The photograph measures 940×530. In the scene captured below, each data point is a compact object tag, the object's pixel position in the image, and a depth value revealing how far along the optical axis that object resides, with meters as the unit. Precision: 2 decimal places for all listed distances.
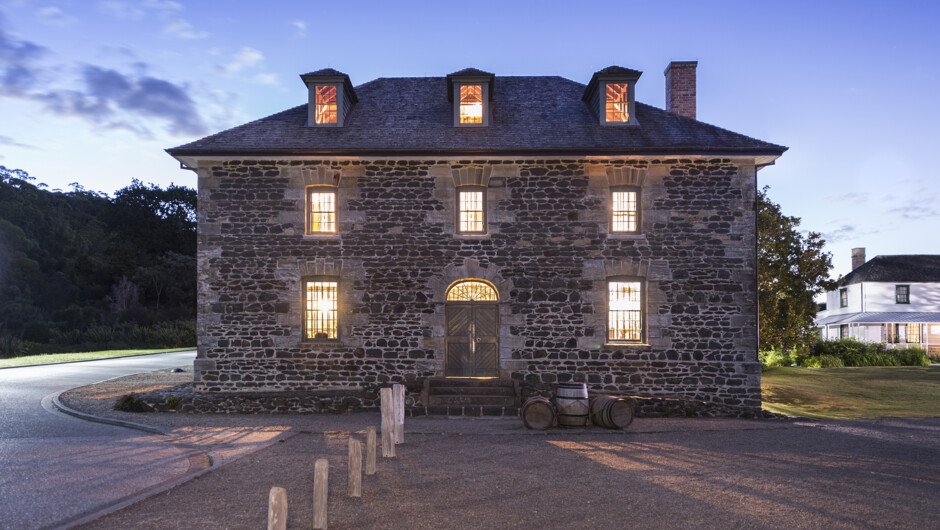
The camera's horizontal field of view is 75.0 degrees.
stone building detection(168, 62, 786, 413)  14.98
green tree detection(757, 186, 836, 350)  22.08
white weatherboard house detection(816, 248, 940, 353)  36.25
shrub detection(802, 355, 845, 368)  26.94
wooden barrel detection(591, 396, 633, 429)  12.02
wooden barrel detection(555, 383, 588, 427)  12.10
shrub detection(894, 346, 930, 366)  28.29
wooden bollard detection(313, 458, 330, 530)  5.78
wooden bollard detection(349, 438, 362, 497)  7.02
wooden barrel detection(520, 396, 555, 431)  11.97
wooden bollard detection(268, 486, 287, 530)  4.97
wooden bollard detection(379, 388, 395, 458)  9.56
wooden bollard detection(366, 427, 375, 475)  8.31
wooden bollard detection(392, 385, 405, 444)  10.37
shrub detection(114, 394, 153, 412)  14.00
